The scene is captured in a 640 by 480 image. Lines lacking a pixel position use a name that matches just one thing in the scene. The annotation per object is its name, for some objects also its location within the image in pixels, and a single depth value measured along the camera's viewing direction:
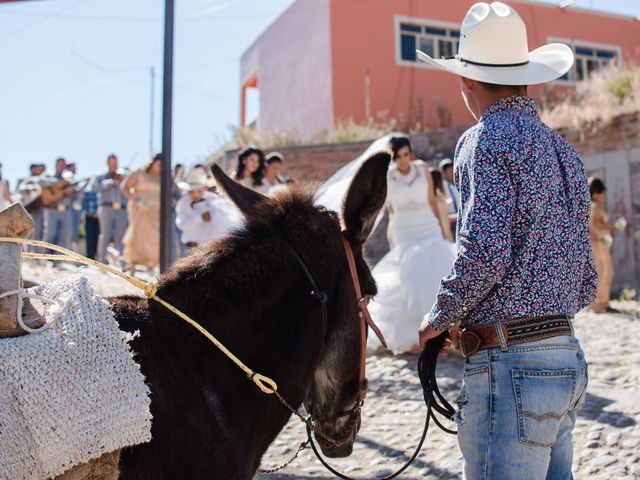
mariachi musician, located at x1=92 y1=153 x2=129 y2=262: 13.28
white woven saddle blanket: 1.83
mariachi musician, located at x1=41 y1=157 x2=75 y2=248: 13.74
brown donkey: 2.05
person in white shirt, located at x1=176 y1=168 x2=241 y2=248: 9.58
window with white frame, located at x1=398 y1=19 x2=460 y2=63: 22.62
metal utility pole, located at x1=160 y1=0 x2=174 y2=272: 6.90
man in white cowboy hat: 2.37
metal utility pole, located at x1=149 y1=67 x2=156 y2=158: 26.88
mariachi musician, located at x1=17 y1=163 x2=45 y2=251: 13.57
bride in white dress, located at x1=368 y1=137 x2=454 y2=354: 7.77
